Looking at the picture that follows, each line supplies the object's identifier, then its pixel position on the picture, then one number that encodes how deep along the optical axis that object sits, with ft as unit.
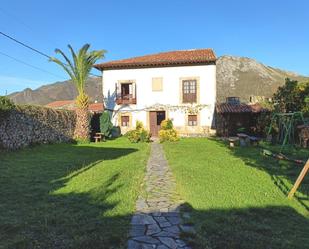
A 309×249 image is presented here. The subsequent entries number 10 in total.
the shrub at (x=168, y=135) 48.76
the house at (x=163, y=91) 59.00
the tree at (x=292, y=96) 43.54
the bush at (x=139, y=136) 48.58
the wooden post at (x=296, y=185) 13.99
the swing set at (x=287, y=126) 26.41
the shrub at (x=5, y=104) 31.89
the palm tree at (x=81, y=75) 48.00
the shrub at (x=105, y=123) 53.73
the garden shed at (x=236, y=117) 58.35
